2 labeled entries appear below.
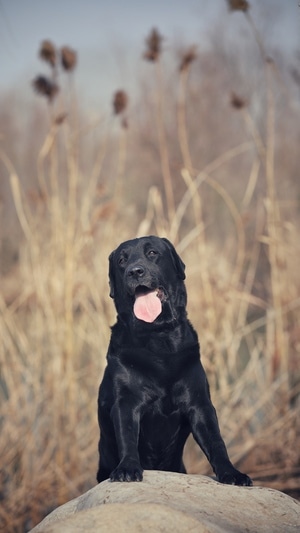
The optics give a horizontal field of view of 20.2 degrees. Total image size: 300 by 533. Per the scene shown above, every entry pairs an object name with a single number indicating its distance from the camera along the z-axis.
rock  2.42
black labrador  3.20
